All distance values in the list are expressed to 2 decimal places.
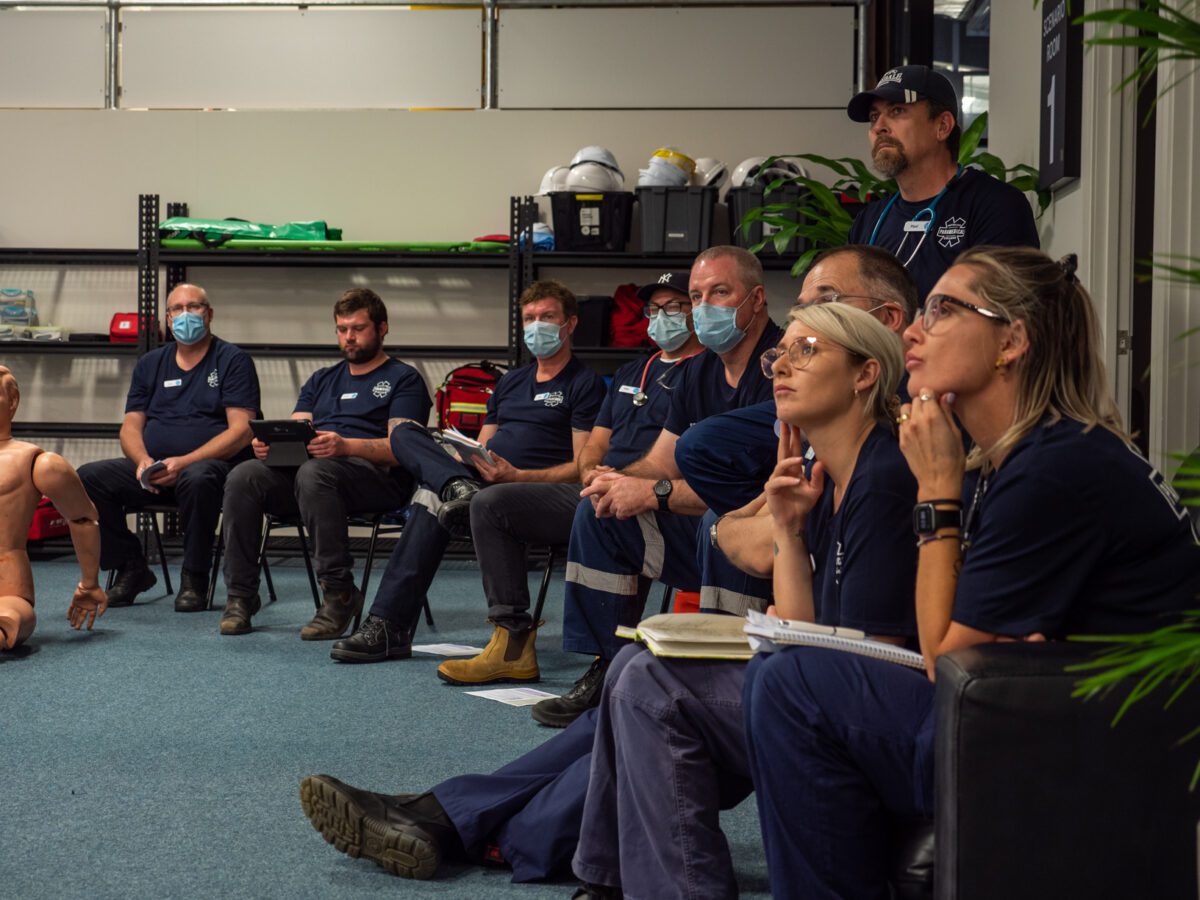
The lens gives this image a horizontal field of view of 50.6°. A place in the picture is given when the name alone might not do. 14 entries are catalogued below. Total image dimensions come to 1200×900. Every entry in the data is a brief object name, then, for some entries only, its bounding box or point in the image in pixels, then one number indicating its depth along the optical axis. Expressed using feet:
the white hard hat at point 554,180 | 22.33
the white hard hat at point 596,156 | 21.97
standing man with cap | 10.38
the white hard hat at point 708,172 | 22.12
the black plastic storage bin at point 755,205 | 21.02
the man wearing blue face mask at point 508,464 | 13.87
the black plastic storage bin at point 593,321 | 21.70
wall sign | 11.19
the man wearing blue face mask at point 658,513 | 11.21
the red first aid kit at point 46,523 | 21.38
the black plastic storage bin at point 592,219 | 21.74
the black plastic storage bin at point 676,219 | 21.68
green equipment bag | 22.31
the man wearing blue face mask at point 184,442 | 17.49
